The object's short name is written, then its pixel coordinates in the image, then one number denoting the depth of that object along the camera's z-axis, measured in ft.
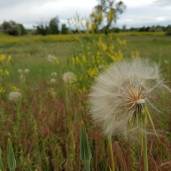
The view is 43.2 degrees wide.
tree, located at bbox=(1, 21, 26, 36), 55.31
